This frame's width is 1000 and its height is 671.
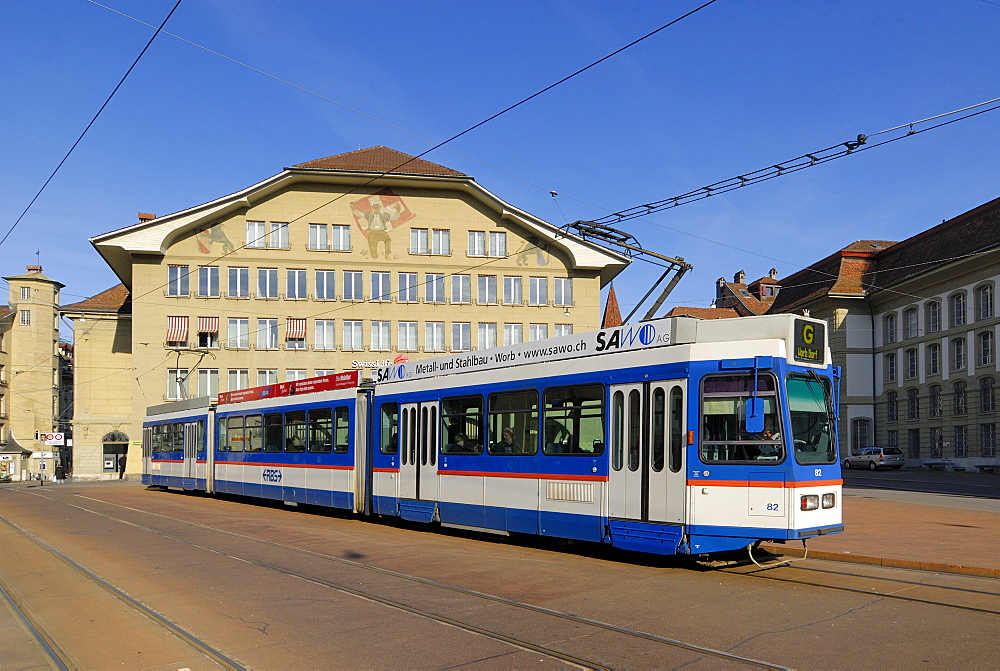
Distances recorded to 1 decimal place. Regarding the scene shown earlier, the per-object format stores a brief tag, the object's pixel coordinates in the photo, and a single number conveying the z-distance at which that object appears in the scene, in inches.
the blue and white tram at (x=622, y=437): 456.1
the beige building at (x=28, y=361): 3467.0
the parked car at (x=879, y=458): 2240.4
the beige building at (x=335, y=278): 2224.4
